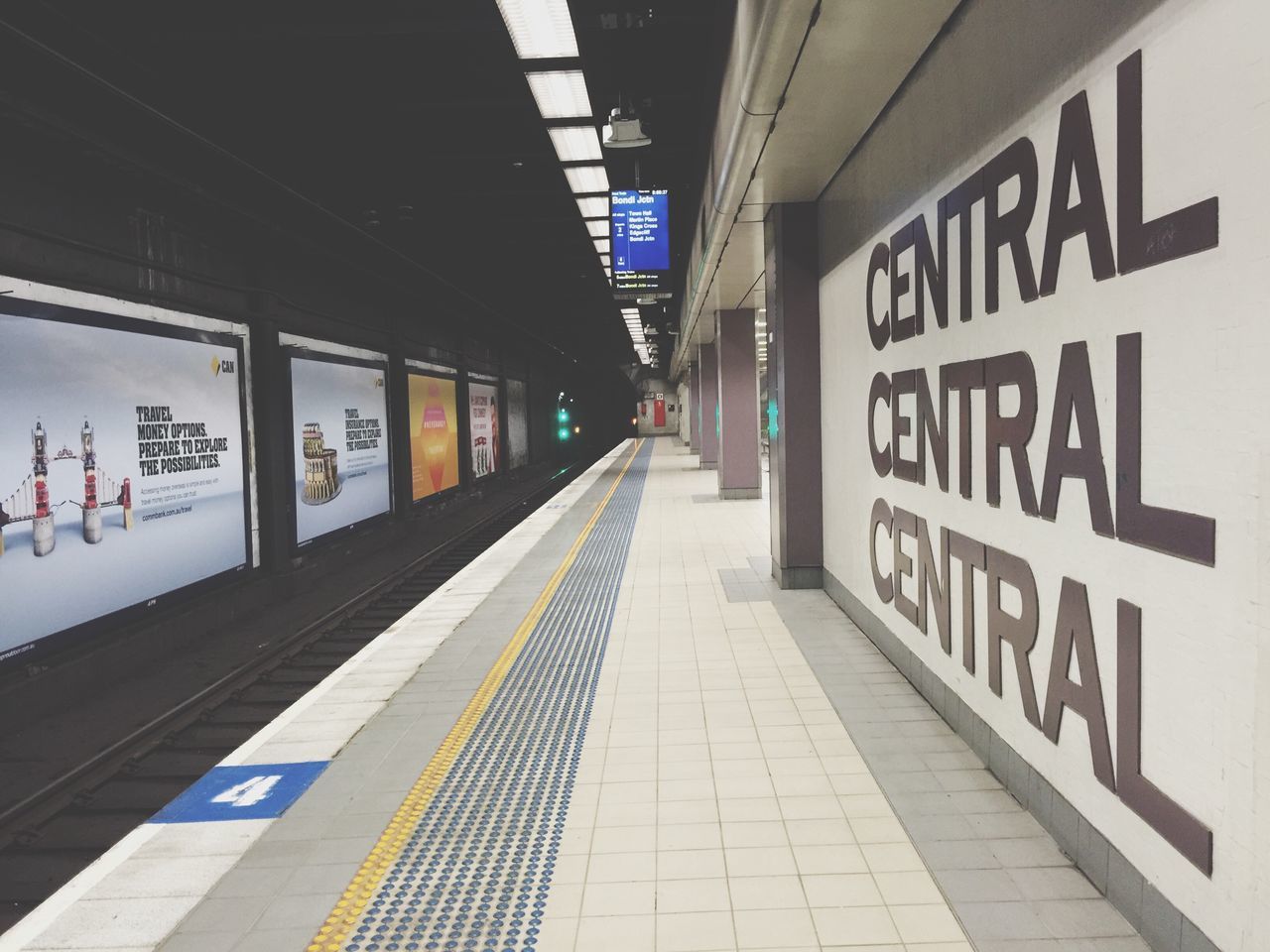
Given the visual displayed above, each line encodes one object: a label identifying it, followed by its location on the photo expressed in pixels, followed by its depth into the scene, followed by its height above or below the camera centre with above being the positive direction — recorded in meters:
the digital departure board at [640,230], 9.02 +2.39
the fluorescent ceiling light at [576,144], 7.59 +3.00
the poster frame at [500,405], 17.03 +0.87
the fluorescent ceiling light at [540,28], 5.00 +2.78
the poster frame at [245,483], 5.11 -0.37
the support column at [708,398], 19.77 +0.93
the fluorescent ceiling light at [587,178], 8.88 +3.04
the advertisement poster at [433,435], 13.41 +0.12
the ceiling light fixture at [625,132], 6.51 +2.55
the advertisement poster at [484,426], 17.91 +0.35
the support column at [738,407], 13.69 +0.48
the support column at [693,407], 26.28 +1.06
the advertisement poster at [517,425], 22.45 +0.45
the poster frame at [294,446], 8.68 +0.00
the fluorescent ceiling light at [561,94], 6.20 +2.90
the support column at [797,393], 6.94 +0.36
